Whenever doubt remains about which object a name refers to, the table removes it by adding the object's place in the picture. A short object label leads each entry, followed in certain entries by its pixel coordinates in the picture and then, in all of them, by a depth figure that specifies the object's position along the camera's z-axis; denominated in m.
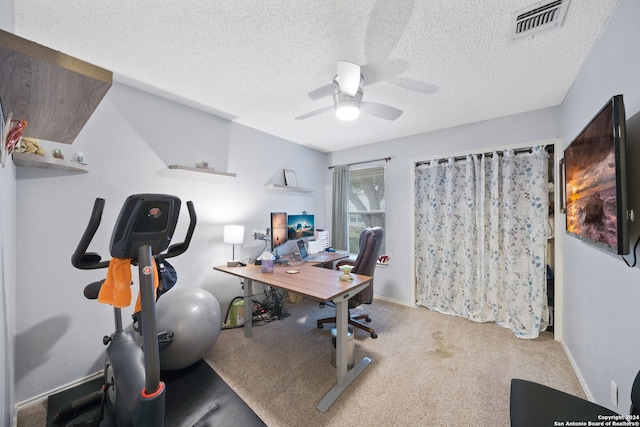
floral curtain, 2.58
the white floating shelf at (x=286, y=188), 3.31
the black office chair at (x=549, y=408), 0.95
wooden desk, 1.74
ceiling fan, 1.56
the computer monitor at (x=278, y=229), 2.88
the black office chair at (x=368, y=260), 2.46
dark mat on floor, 1.53
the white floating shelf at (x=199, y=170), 2.33
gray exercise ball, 1.86
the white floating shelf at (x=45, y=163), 1.48
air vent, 1.29
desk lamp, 2.67
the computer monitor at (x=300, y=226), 3.13
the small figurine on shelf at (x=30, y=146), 1.53
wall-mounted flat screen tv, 0.99
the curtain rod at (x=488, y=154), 2.61
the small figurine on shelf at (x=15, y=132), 0.91
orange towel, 1.03
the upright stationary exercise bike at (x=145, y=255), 0.95
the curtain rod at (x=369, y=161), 3.64
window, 3.89
